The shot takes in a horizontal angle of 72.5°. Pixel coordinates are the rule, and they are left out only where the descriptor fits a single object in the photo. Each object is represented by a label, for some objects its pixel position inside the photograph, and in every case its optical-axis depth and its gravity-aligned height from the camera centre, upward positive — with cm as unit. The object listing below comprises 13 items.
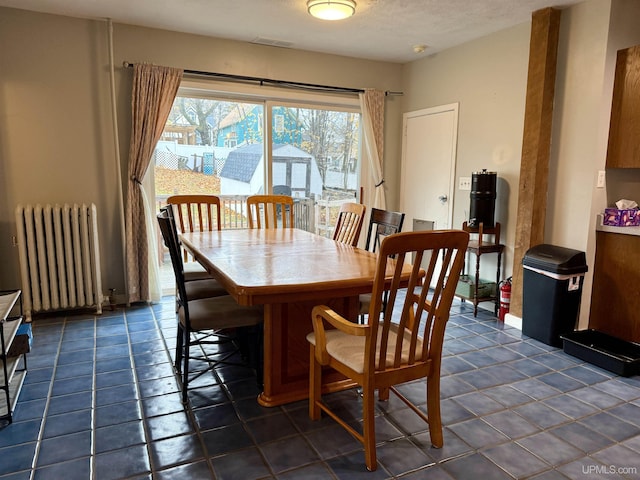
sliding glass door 429 +33
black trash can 313 -76
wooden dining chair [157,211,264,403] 226 -74
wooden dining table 197 -47
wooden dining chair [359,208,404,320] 268 -27
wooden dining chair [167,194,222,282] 355 -21
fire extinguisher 376 -98
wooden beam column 334 +41
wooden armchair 162 -69
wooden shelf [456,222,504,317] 375 -55
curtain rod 410 +101
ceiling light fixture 303 +121
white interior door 453 +21
